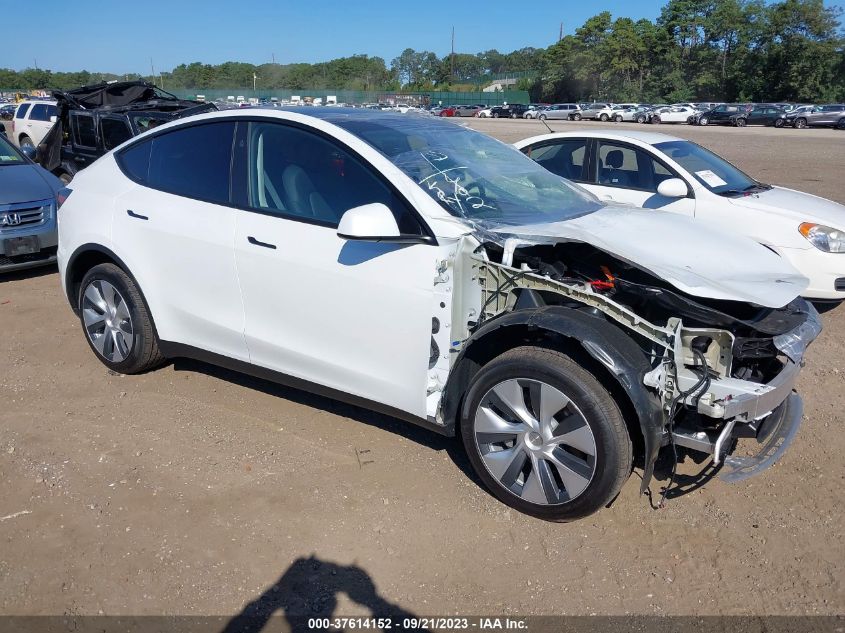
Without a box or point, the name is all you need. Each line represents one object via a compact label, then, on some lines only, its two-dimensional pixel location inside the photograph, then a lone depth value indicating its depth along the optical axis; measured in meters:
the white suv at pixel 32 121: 16.41
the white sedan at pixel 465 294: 2.96
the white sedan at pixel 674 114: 47.91
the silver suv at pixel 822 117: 39.38
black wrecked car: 10.78
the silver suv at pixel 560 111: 56.03
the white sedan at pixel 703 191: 5.98
